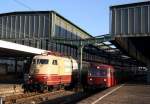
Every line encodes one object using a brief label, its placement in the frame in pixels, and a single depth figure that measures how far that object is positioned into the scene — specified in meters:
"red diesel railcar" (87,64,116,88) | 18.18
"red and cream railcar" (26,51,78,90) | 16.36
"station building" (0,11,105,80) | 28.60
